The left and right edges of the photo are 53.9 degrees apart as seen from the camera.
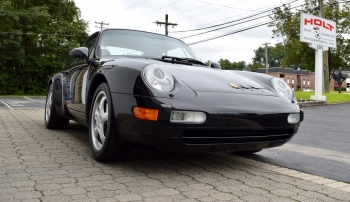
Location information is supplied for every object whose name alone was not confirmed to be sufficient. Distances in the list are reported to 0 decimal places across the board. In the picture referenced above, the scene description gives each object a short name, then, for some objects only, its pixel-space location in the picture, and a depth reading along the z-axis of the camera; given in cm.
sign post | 1786
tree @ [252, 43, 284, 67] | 12000
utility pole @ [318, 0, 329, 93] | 2997
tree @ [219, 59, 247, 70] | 9844
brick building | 9286
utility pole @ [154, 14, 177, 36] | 3506
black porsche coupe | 262
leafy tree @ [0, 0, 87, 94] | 3044
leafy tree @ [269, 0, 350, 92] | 3869
